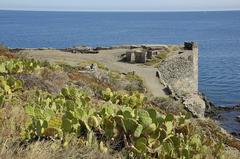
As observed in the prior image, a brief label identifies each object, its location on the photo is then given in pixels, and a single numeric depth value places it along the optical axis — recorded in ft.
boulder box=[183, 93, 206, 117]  97.24
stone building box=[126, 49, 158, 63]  120.78
